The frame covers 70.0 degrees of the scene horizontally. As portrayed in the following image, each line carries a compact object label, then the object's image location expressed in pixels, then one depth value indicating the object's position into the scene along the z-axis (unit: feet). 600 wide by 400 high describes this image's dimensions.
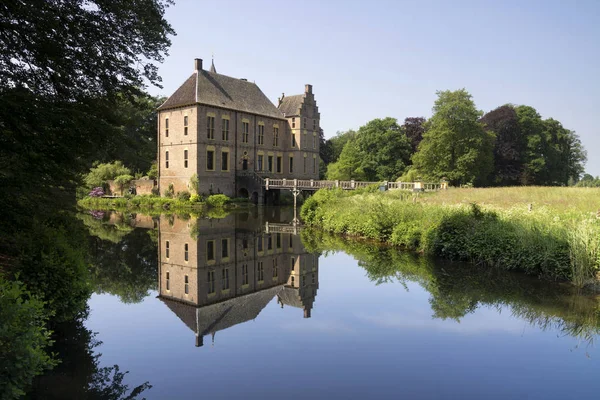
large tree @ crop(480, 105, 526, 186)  150.61
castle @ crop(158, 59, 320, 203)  109.81
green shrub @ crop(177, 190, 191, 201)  108.27
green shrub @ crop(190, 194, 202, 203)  106.01
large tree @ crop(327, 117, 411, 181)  154.51
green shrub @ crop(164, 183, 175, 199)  113.19
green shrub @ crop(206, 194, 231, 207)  106.73
